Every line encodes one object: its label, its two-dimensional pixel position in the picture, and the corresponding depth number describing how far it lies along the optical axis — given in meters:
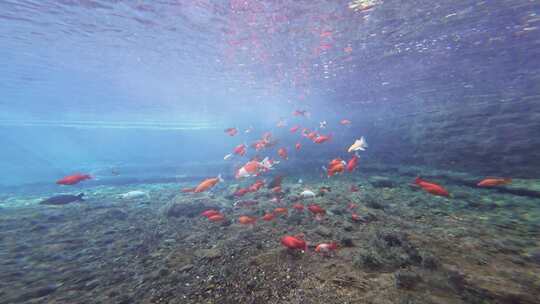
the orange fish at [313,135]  11.07
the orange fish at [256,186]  9.72
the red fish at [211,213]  8.22
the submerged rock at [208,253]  6.08
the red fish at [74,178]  7.30
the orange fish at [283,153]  10.61
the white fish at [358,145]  9.02
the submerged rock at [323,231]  6.90
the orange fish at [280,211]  8.60
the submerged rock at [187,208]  11.66
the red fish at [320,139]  9.63
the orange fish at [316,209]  7.20
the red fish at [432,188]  6.02
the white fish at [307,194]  11.00
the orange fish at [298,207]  8.82
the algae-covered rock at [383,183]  13.88
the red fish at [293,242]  5.12
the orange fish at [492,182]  7.47
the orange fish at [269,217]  8.00
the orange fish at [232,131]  11.99
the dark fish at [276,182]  10.26
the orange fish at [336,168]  7.90
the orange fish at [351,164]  7.89
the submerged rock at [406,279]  4.16
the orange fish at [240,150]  10.44
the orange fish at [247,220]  7.94
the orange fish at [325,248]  5.58
